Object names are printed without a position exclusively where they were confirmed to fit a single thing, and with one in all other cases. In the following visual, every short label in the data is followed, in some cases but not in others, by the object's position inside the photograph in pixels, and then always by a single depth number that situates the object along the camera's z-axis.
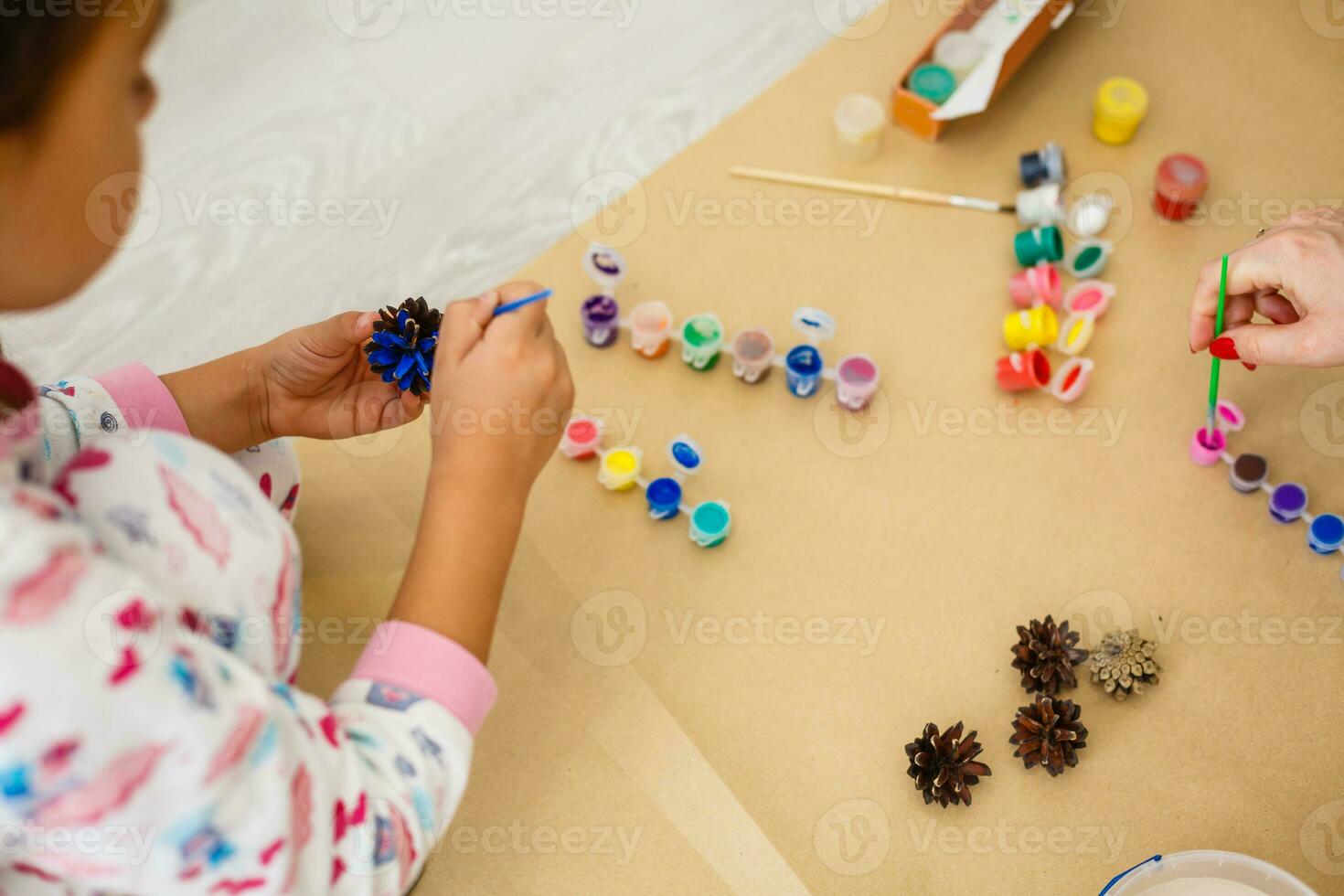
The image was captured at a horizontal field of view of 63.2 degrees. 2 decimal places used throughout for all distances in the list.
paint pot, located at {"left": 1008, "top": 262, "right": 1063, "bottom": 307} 1.13
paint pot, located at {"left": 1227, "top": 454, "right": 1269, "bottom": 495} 1.02
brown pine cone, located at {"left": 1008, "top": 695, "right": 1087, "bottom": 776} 0.90
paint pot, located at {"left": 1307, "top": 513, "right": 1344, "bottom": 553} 0.98
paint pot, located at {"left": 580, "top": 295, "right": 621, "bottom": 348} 1.15
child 0.53
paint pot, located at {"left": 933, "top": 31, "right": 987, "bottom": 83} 1.27
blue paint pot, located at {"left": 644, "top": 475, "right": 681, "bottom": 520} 1.04
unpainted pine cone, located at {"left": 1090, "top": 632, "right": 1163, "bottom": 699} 0.94
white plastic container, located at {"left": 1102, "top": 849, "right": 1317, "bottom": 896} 0.79
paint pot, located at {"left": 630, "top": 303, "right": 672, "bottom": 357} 1.14
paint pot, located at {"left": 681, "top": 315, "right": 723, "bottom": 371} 1.12
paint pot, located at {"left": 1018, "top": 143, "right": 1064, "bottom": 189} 1.21
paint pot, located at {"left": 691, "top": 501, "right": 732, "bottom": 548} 1.02
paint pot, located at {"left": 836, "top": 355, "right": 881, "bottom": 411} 1.09
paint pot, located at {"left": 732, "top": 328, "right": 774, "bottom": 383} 1.11
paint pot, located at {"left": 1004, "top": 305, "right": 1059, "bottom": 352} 1.11
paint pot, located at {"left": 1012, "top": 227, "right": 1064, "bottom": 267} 1.15
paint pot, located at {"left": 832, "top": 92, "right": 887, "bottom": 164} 1.26
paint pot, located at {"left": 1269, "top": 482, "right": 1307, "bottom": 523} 1.01
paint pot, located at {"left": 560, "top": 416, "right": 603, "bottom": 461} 1.08
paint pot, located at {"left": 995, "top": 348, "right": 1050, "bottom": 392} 1.08
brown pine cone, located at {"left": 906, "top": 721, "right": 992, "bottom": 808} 0.90
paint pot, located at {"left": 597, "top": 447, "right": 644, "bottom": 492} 1.07
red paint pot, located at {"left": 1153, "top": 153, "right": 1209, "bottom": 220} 1.17
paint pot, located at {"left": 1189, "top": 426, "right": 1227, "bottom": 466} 1.04
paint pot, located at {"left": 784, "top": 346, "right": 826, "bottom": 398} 1.10
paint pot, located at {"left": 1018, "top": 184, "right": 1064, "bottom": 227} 1.18
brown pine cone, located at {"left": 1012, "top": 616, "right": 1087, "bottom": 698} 0.94
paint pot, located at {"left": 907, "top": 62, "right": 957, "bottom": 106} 1.27
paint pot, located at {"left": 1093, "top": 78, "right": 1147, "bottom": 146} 1.23
